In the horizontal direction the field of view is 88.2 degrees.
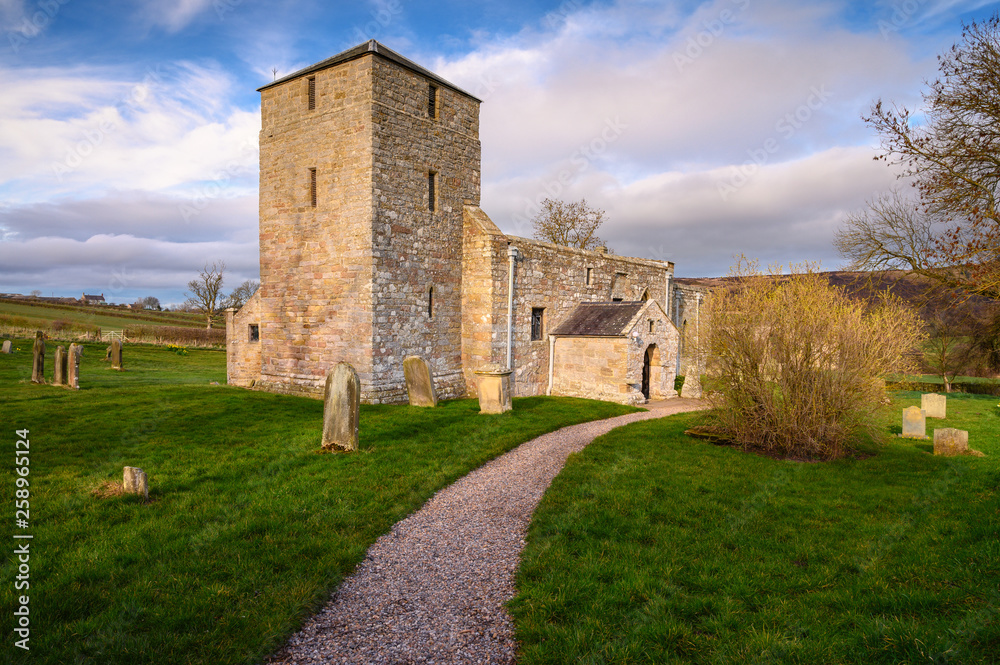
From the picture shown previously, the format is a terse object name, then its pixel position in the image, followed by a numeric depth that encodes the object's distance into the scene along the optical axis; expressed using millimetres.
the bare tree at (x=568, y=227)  35250
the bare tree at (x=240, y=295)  50719
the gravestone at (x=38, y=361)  15414
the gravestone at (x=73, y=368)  15023
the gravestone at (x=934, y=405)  14656
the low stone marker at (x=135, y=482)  6570
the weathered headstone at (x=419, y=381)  14297
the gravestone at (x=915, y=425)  12477
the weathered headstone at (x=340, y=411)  9164
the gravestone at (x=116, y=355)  21375
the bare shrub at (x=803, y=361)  9406
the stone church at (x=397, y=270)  14648
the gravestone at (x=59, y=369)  15188
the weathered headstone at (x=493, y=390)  13461
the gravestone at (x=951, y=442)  10109
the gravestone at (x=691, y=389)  19922
